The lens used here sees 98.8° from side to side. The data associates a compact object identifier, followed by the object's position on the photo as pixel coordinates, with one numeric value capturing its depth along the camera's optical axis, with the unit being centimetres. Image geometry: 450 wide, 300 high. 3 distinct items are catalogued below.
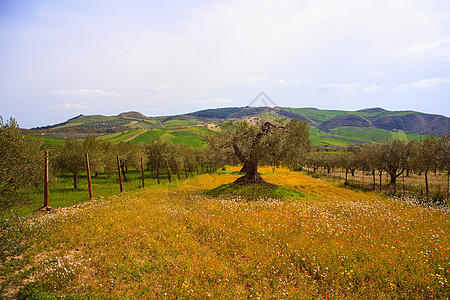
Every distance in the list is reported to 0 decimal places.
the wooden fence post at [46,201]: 1736
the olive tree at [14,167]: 880
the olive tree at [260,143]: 2603
